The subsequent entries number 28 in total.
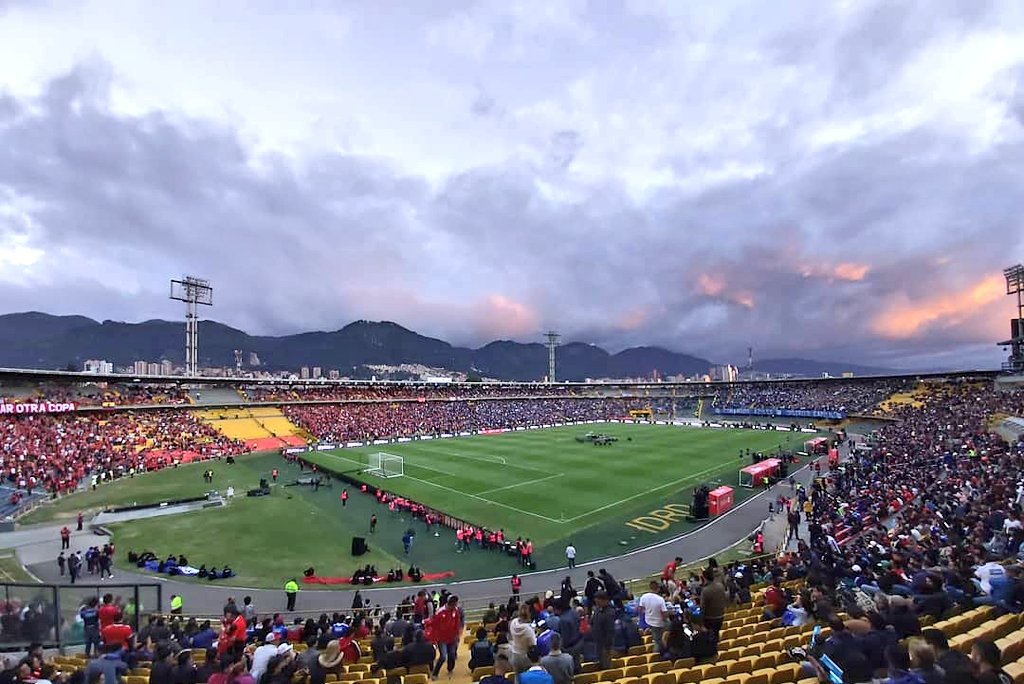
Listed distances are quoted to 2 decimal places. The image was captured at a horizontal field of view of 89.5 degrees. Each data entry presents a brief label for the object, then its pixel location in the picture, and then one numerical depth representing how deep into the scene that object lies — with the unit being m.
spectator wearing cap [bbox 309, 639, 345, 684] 7.20
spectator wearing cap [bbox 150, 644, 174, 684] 7.15
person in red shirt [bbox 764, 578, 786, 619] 10.62
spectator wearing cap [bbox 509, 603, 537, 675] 6.60
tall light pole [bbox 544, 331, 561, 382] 147.62
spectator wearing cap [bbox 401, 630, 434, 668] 8.17
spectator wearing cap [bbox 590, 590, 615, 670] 8.25
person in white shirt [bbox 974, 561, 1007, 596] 8.72
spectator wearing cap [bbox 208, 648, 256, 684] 6.45
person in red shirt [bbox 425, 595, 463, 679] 10.13
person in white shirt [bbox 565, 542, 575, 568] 21.81
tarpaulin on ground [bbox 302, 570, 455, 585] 20.55
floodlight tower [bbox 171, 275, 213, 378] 73.06
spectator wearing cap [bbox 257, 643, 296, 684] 6.91
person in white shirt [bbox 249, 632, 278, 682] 7.44
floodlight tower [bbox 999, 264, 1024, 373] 57.22
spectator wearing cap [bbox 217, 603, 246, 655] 9.52
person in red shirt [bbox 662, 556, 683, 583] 13.09
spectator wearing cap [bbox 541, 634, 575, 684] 6.43
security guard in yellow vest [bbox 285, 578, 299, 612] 17.86
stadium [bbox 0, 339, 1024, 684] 10.87
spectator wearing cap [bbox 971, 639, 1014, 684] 4.39
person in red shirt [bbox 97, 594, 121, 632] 11.19
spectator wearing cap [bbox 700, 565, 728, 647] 8.34
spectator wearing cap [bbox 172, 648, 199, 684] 7.23
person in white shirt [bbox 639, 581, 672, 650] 8.78
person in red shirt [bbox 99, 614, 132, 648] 9.77
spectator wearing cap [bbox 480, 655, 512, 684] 5.70
